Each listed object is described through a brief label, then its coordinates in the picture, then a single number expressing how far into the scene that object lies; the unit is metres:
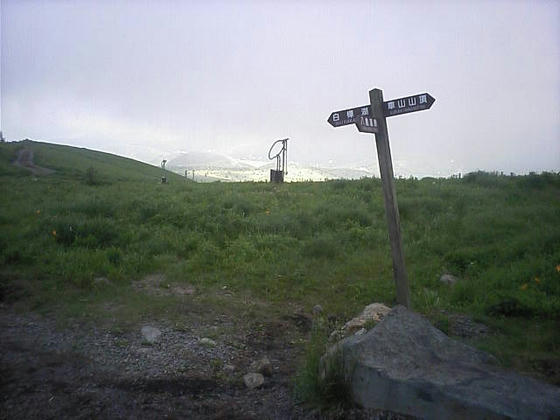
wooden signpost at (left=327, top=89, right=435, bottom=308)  5.06
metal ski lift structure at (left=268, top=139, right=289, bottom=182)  20.78
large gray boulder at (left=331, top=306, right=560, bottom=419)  2.74
